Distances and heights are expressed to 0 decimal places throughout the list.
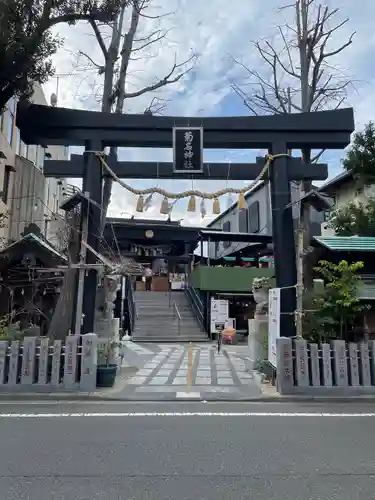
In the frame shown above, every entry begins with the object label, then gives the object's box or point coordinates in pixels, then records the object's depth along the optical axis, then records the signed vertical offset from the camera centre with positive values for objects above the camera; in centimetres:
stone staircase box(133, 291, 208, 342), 2130 -9
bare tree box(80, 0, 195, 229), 1703 +1024
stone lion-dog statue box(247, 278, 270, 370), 1212 -9
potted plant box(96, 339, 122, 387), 987 -110
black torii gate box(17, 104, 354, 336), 1104 +469
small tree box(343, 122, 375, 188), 1858 +717
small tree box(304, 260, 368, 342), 1003 +30
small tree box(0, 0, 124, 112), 1187 +805
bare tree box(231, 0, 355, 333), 1909 +1188
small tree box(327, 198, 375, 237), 1912 +465
